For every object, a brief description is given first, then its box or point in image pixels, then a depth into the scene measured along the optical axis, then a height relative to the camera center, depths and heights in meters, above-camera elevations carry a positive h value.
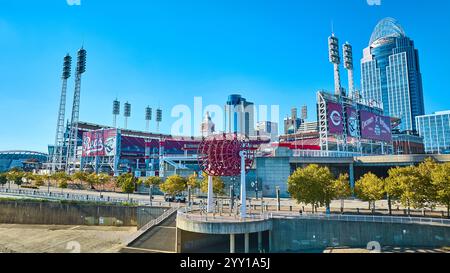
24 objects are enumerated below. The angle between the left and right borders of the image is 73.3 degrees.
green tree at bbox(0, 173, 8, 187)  95.06 +0.22
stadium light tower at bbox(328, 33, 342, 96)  103.50 +43.48
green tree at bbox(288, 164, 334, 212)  40.72 -0.95
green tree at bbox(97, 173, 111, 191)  83.69 +0.23
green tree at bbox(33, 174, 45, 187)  88.56 -0.07
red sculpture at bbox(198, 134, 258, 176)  38.44 +3.31
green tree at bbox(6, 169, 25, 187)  90.52 +0.85
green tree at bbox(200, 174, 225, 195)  55.59 -0.92
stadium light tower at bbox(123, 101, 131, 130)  189.86 +43.24
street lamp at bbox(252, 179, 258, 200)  68.39 -1.01
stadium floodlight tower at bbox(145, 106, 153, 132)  197.99 +42.87
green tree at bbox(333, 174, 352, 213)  42.31 -1.24
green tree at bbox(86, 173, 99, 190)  82.88 +0.22
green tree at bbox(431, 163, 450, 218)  33.94 -0.53
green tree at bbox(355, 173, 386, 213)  39.84 -1.15
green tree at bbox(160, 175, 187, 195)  57.62 -0.98
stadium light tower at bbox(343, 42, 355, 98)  113.62 +44.15
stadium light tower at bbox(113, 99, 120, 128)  181.62 +43.42
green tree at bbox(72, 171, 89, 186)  85.62 +1.07
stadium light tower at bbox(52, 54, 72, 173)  148.38 +35.75
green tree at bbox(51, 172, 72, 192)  79.76 +0.53
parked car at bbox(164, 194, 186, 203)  58.35 -3.64
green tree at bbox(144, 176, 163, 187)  71.75 -0.26
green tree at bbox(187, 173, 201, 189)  61.72 -0.41
